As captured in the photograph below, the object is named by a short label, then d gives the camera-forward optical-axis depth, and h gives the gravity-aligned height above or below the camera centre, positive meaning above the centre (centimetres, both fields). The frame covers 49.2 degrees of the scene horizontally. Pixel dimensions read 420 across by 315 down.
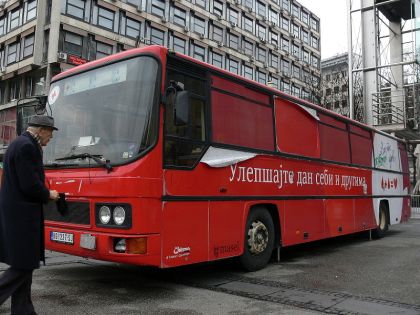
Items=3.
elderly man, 423 -15
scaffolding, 2173 +696
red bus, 551 +55
